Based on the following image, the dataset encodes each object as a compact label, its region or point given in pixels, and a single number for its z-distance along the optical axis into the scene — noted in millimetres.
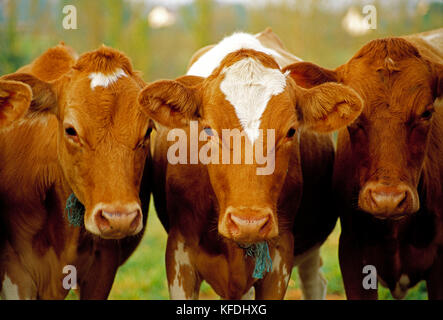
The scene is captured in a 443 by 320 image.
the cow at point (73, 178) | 4418
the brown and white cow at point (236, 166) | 4266
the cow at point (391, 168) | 4785
